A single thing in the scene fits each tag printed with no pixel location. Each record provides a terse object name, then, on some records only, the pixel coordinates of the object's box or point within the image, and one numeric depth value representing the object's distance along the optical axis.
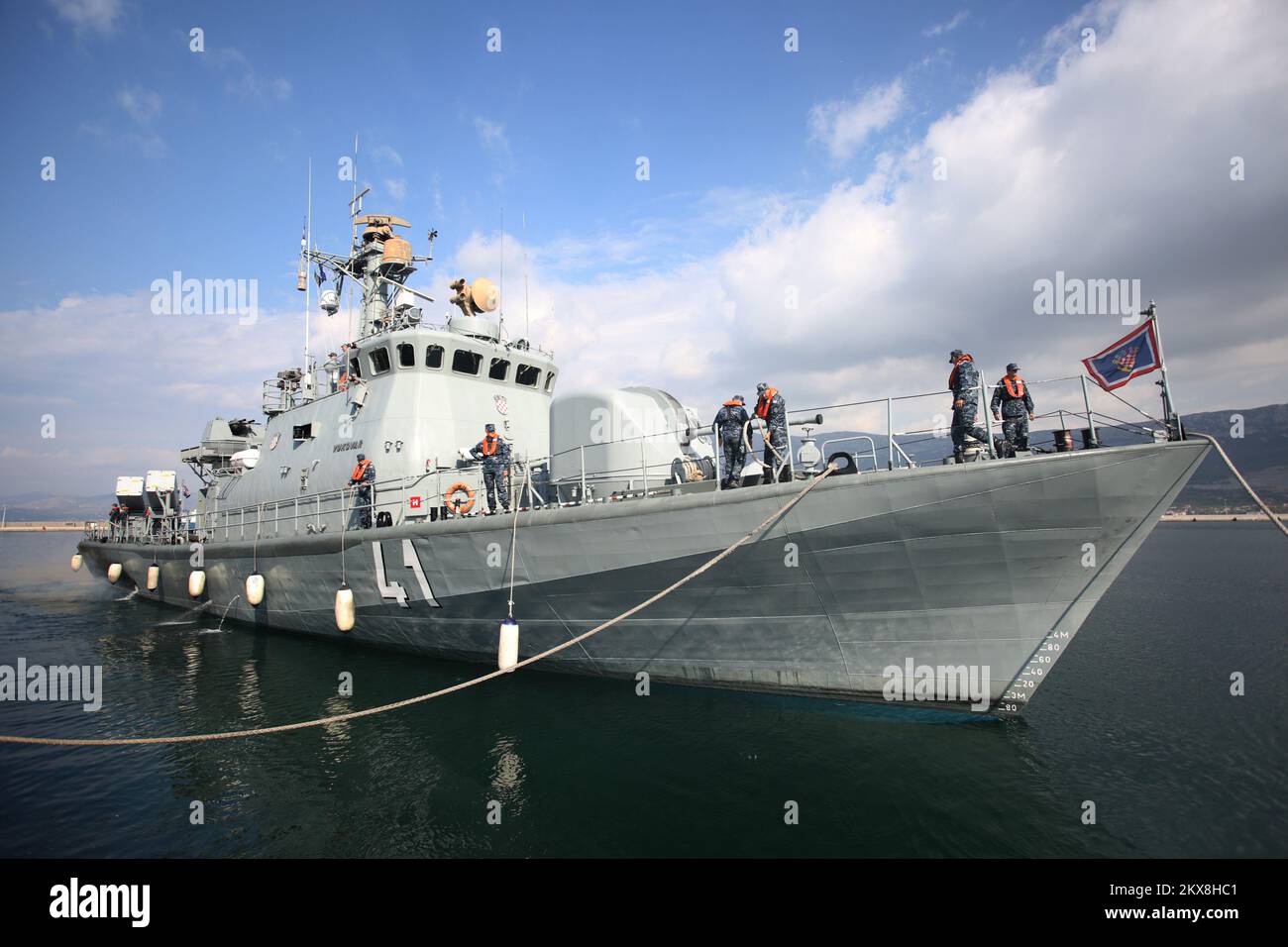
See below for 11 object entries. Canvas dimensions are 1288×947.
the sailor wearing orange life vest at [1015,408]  6.27
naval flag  5.54
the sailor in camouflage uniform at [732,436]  7.17
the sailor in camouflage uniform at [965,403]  6.22
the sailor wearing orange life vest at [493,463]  8.92
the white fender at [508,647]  6.73
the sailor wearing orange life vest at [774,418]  6.99
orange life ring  9.41
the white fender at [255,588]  11.75
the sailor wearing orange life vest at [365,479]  10.23
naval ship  5.85
